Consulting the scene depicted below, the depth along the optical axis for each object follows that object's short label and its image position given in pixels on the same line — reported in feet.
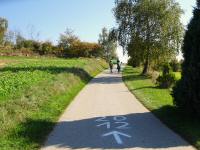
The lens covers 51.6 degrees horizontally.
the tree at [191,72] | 22.14
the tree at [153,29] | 67.45
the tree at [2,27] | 145.87
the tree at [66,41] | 162.76
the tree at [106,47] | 155.71
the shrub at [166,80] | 47.39
